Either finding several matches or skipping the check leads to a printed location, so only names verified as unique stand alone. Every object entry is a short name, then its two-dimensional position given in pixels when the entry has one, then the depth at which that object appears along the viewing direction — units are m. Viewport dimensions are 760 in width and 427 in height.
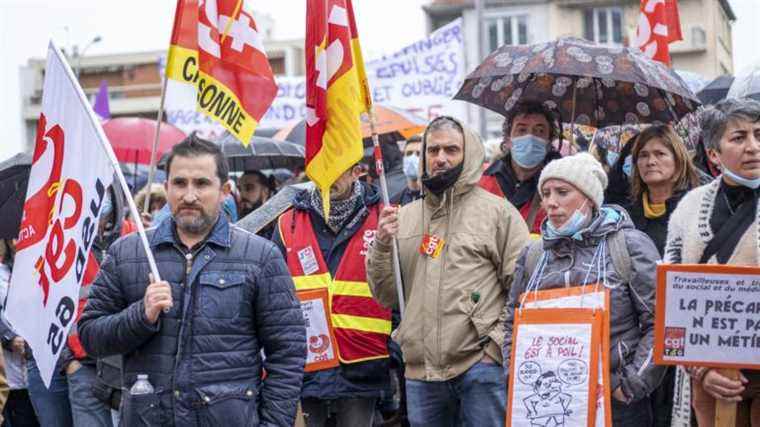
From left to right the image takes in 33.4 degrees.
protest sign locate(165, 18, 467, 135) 16.30
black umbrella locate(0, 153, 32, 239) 8.21
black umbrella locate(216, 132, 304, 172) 12.52
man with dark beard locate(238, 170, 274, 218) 10.84
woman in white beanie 5.62
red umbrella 14.92
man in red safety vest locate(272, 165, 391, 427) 7.09
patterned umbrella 7.23
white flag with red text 5.59
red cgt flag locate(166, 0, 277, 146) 7.85
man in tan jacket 6.30
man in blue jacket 5.20
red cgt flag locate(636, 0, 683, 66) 11.00
